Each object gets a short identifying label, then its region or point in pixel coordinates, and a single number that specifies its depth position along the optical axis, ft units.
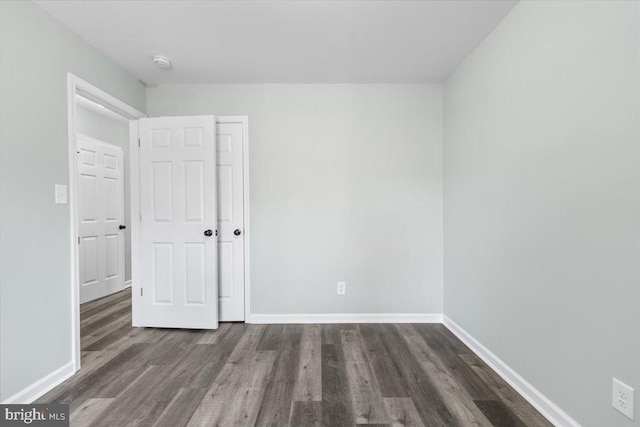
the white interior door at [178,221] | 8.75
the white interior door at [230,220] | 9.25
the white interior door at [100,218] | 11.44
